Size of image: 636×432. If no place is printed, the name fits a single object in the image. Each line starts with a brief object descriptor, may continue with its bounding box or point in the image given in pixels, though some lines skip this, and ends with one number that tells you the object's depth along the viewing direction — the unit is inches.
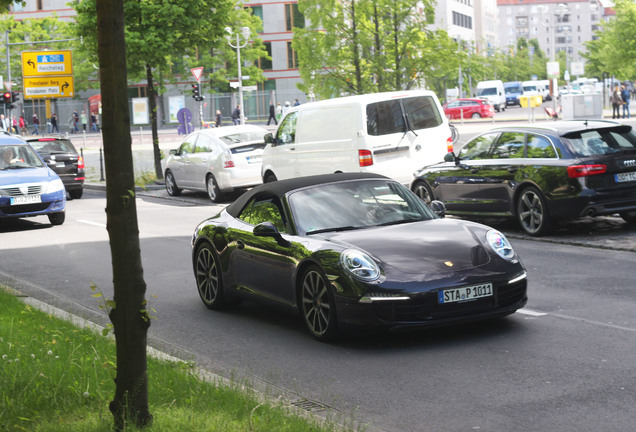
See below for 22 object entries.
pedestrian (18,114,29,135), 3073.3
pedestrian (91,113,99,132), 3335.9
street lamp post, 1894.6
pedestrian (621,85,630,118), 2214.6
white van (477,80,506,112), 3634.4
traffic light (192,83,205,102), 2017.7
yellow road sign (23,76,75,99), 1990.7
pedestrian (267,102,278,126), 2918.1
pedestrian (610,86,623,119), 2135.8
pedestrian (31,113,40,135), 3280.0
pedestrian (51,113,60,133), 3166.8
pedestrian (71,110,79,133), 3329.2
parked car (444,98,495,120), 2815.0
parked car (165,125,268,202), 895.1
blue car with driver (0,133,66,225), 742.5
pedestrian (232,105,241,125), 2359.4
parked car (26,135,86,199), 1059.3
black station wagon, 538.9
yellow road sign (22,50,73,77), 1987.0
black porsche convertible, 303.1
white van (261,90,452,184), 719.1
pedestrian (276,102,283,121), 3194.9
